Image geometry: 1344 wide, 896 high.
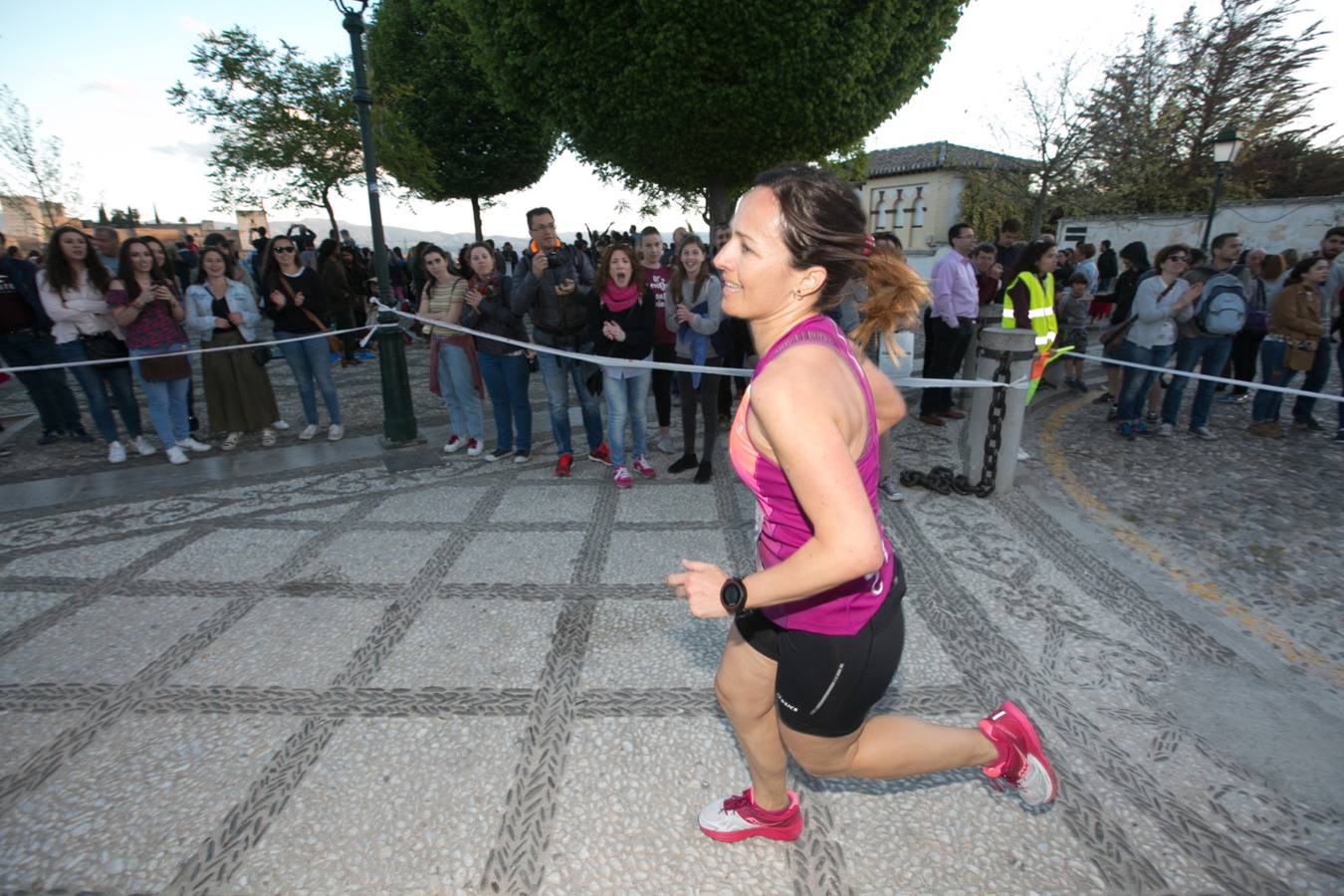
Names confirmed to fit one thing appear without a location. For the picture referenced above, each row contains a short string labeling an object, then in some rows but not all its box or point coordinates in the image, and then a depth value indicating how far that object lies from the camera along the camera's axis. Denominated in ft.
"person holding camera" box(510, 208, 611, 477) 17.74
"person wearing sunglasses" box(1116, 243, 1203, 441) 20.11
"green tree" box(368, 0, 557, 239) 66.49
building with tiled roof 141.38
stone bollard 15.72
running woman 4.20
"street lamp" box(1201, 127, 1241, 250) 40.52
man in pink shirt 21.42
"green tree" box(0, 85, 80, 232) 81.92
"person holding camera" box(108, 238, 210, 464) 19.38
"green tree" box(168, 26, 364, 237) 50.03
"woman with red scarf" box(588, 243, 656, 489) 17.44
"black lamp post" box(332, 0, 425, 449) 17.88
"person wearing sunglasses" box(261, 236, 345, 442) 21.29
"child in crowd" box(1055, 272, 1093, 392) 28.94
